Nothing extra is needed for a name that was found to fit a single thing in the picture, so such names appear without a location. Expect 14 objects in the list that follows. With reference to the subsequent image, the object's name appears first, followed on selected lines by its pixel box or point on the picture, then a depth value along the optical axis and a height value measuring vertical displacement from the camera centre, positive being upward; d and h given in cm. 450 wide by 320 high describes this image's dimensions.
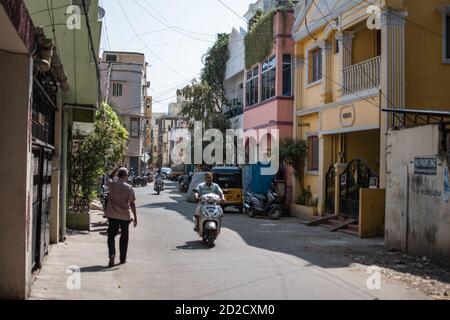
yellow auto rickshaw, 2445 -52
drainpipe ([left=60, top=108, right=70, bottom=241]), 1275 -12
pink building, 2484 +421
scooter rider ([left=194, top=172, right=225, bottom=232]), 1295 -42
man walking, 986 -72
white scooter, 1229 -106
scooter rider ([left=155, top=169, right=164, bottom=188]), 3572 -48
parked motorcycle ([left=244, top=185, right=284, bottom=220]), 2130 -132
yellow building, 1631 +303
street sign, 1122 +15
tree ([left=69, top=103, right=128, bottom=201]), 1588 +30
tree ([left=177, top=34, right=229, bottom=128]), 3572 +540
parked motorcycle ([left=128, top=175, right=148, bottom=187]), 4597 -89
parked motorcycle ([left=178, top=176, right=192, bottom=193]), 3816 -83
